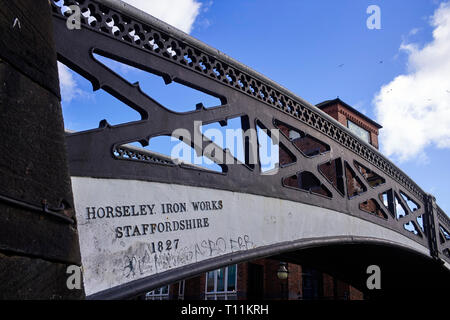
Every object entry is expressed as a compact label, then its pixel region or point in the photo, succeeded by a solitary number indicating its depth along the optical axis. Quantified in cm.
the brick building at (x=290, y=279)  2097
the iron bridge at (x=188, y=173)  429
